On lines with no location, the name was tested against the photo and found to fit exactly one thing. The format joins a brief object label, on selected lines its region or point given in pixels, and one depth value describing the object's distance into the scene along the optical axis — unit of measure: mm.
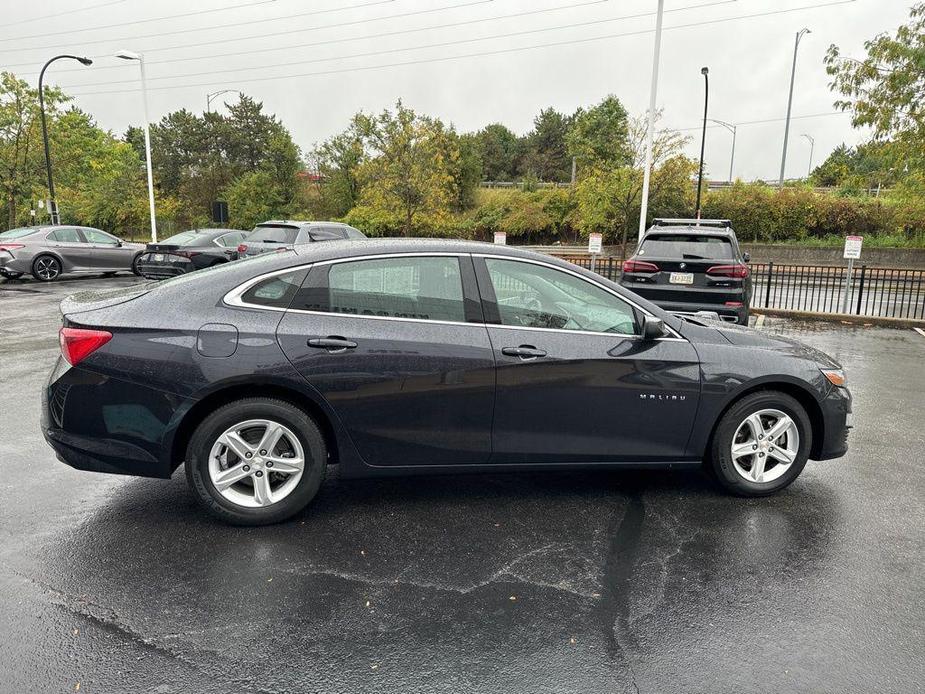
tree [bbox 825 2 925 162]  19875
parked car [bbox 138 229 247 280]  17141
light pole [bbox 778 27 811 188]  45250
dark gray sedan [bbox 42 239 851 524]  3742
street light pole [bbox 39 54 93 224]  25433
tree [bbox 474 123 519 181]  82000
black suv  9445
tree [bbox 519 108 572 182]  79088
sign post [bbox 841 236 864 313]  13188
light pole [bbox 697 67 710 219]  33409
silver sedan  17688
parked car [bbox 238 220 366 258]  15125
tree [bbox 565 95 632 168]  51844
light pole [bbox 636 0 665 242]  18766
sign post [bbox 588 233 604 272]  16028
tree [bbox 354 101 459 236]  33656
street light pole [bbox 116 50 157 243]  27062
